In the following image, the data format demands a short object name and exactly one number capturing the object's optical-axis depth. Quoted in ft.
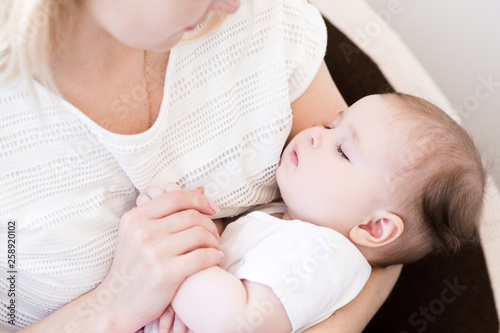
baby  3.30
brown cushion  4.88
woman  2.96
